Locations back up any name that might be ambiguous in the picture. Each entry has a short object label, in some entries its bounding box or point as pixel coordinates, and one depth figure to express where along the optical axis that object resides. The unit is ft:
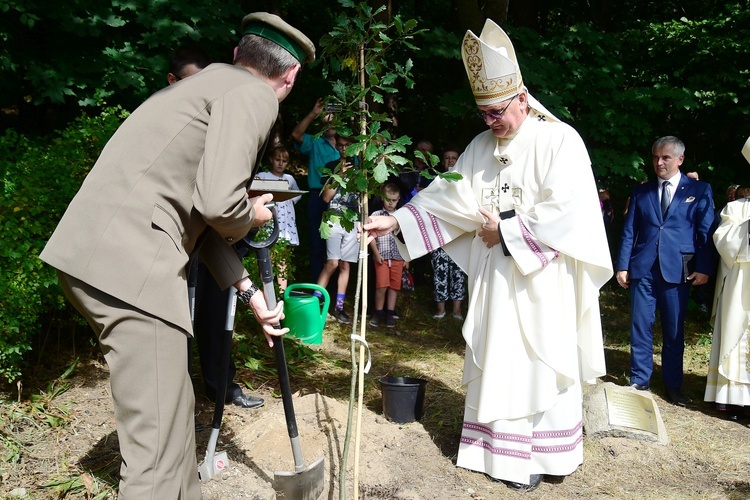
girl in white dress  24.03
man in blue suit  20.25
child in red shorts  27.02
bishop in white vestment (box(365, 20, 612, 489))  13.57
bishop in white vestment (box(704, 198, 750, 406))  19.01
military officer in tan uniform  7.85
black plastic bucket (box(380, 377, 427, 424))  15.65
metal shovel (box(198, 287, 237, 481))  12.05
